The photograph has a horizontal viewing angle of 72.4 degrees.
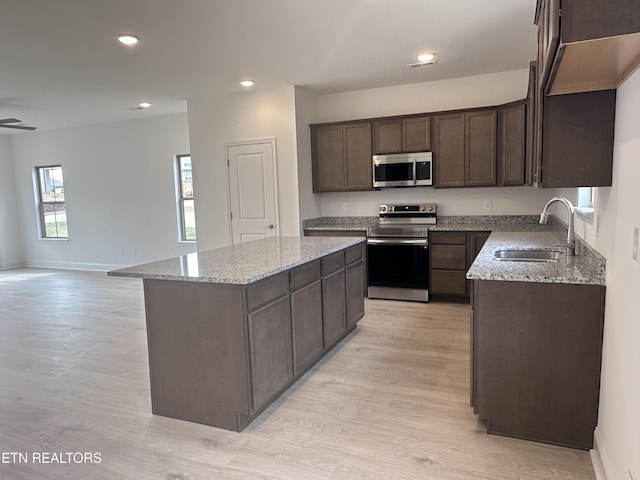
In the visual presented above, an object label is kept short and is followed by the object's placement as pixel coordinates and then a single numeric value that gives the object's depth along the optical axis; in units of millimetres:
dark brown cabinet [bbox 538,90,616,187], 2018
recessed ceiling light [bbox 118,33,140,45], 3432
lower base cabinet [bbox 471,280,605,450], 2082
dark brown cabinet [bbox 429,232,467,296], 4824
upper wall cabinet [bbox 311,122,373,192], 5434
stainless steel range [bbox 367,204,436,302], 4918
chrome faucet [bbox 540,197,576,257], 2666
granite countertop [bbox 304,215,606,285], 2135
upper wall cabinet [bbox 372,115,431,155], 5105
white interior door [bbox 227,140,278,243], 5555
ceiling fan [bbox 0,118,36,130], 5812
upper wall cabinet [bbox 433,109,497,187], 4824
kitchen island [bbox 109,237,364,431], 2371
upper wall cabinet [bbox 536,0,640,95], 1214
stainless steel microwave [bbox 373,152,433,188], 5117
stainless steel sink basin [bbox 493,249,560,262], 2906
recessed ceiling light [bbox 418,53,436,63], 4222
